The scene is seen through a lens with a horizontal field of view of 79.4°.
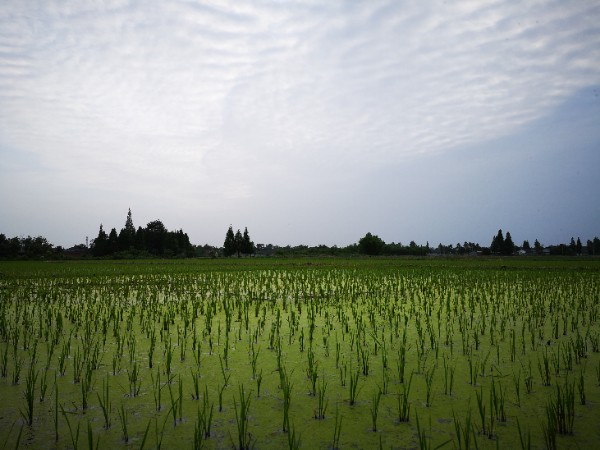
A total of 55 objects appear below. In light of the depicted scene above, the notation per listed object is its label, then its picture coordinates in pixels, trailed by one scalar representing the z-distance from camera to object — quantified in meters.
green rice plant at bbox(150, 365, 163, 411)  2.68
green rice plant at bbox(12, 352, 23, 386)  3.23
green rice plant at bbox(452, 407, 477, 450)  2.01
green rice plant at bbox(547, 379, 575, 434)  2.35
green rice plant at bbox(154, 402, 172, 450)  2.16
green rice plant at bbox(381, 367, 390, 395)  3.05
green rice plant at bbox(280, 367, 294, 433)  2.42
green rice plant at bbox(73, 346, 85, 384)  3.27
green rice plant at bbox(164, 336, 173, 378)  3.42
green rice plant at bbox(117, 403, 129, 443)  2.27
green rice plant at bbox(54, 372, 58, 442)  2.27
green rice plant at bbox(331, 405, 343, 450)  2.21
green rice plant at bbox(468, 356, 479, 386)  3.19
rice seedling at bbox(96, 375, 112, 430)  2.45
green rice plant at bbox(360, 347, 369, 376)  3.48
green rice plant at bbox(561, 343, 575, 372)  3.51
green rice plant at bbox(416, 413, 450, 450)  1.97
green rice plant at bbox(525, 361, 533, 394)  3.03
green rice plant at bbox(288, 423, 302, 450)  2.04
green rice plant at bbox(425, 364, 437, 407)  2.80
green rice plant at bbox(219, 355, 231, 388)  3.15
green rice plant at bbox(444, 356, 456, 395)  3.00
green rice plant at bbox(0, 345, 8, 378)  3.41
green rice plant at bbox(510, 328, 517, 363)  3.96
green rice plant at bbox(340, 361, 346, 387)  3.20
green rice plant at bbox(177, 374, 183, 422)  2.54
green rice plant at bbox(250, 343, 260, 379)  3.46
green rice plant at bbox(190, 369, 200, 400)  2.86
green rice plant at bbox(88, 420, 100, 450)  1.97
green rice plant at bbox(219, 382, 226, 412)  2.65
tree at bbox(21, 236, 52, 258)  46.91
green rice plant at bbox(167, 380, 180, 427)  2.47
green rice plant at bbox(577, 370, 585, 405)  2.75
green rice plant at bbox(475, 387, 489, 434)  2.33
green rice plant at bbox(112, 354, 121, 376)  3.46
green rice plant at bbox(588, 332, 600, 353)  4.24
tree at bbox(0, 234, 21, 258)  48.09
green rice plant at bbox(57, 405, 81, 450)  2.10
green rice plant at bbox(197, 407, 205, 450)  2.07
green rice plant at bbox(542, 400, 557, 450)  2.16
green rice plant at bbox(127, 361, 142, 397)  2.97
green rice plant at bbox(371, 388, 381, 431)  2.43
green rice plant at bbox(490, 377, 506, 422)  2.49
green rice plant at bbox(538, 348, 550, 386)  3.15
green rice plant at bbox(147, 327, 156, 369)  3.67
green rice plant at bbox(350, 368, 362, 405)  2.82
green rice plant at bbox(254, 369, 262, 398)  2.97
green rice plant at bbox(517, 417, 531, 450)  2.22
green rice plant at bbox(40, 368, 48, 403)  2.86
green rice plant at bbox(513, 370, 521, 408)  2.75
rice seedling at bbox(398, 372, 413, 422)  2.54
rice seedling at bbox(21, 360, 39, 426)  2.48
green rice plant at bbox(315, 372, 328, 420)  2.57
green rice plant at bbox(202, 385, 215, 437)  2.32
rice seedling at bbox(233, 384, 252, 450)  2.20
